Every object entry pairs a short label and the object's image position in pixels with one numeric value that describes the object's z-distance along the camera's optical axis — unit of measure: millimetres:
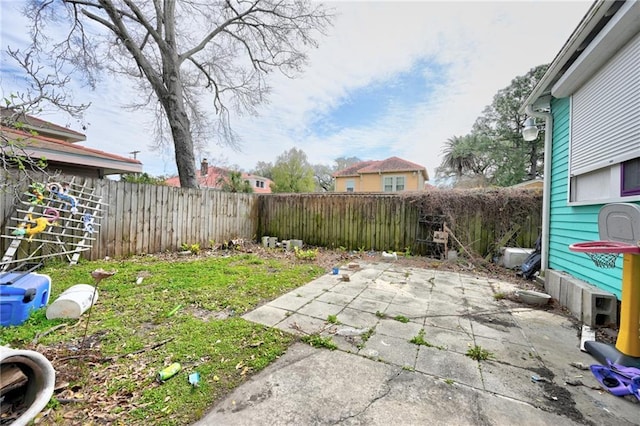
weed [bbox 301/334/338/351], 2209
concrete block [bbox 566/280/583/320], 2912
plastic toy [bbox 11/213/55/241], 3684
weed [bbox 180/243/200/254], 6074
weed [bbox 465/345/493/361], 2109
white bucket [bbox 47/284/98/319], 2434
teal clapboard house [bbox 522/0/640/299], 2570
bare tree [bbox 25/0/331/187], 7207
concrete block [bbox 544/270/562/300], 3495
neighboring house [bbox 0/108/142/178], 5754
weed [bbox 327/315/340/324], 2693
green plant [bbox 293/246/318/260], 5930
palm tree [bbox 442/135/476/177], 17188
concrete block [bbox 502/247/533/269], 5105
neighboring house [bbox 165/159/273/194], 18547
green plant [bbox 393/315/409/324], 2795
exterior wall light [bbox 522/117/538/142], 4867
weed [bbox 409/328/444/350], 2277
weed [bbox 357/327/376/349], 2260
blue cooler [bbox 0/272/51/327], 2221
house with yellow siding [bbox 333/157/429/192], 17578
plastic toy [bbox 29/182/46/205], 3612
